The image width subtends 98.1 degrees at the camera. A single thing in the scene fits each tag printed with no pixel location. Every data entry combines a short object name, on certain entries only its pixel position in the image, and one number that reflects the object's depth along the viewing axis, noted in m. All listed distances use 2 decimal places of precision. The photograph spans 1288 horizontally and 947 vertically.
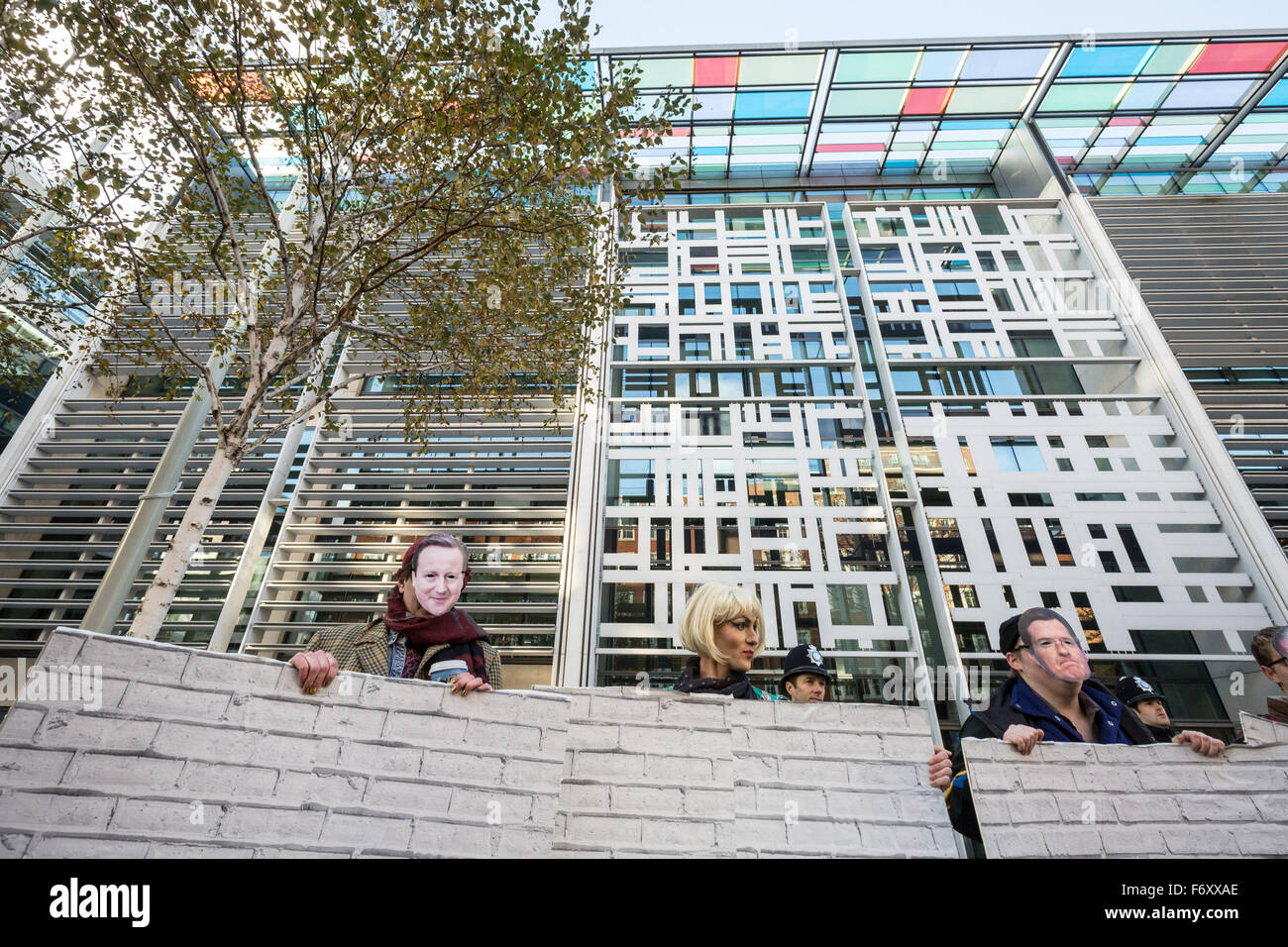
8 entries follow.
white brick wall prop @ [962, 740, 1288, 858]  1.74
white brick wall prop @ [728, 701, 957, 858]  1.87
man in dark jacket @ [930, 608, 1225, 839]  2.26
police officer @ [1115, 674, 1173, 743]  3.68
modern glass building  5.64
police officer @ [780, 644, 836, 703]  3.17
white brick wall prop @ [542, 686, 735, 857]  1.79
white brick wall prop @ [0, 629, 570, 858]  1.43
